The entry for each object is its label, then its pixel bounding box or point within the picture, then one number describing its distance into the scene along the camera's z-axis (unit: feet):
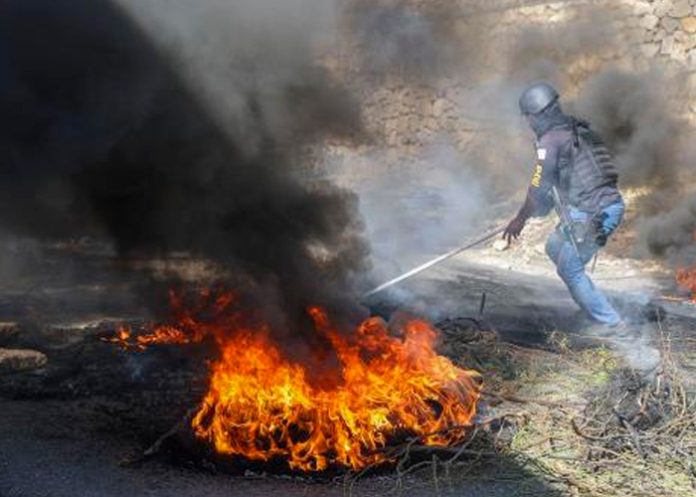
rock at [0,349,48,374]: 15.87
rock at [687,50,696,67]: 38.29
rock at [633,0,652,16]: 39.45
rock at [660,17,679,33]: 38.63
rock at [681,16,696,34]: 38.14
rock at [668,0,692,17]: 38.24
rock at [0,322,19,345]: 17.29
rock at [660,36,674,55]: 38.83
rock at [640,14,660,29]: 39.19
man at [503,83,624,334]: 20.77
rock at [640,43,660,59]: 39.29
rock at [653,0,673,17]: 38.83
